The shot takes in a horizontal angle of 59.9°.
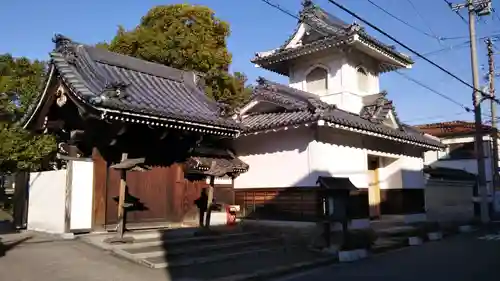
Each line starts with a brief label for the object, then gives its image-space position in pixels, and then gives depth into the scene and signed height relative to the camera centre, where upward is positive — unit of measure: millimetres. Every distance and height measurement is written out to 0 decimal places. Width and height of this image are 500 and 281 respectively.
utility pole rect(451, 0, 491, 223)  23391 +4997
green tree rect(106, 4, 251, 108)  24688 +8586
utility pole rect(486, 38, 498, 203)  33906 +6598
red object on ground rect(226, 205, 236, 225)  15070 -862
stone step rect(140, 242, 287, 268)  9484 -1597
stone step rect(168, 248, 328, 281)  9141 -1755
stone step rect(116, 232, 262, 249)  10785 -1286
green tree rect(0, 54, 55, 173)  17797 +2375
